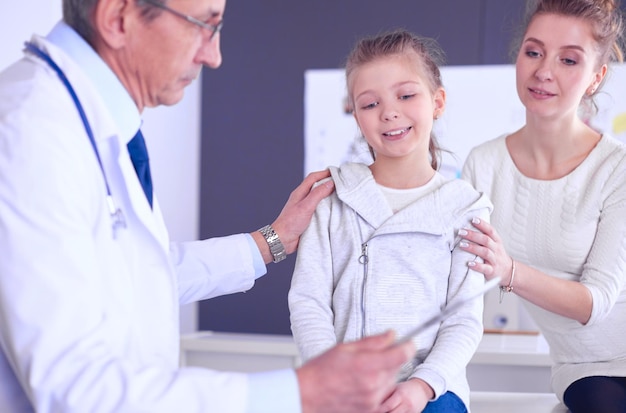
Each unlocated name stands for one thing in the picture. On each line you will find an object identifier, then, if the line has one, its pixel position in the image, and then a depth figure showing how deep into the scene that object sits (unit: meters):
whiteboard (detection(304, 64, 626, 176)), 4.25
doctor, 0.97
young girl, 1.56
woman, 1.84
